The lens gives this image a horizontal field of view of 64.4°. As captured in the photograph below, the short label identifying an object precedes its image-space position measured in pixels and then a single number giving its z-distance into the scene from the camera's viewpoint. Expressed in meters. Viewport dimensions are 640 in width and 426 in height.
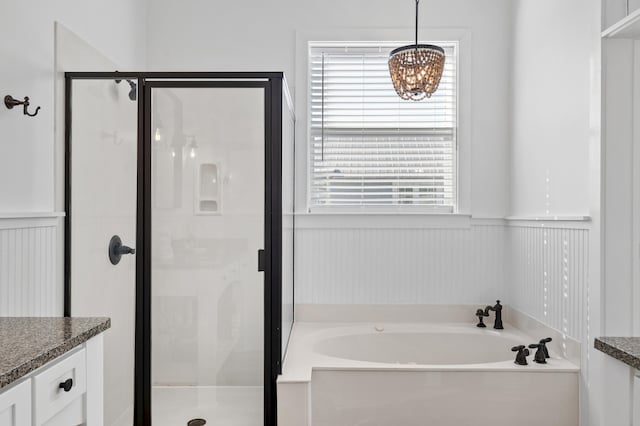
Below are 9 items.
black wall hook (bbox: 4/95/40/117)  1.83
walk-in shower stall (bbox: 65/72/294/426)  2.24
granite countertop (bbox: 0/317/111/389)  1.06
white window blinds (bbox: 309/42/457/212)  3.30
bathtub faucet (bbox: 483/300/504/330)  3.07
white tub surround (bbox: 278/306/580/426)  2.38
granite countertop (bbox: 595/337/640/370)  1.12
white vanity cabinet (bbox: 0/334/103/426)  1.06
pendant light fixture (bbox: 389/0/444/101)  2.45
